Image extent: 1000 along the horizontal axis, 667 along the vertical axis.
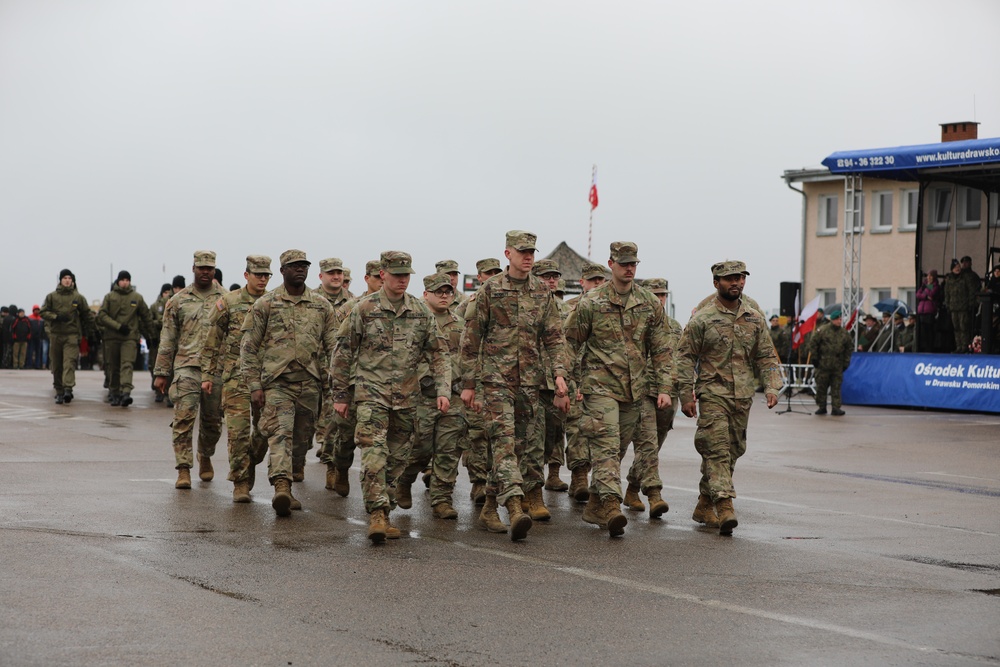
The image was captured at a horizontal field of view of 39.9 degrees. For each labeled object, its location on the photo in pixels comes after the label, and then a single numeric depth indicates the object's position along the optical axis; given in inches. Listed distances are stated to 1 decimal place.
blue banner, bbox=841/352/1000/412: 1067.9
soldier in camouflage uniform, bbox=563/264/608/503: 490.3
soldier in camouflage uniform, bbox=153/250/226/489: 518.0
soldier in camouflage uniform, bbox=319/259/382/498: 489.4
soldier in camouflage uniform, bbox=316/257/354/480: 571.2
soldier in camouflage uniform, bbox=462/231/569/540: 410.0
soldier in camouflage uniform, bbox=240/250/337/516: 444.1
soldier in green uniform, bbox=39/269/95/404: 974.4
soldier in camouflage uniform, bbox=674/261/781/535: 425.1
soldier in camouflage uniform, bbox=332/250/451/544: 390.3
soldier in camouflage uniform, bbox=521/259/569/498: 495.8
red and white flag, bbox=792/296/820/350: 1181.7
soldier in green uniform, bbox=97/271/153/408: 955.3
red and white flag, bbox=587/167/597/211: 1472.7
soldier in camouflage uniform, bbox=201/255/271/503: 469.4
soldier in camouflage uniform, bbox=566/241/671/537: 416.5
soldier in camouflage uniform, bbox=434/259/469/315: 504.4
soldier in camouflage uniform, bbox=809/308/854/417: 1055.0
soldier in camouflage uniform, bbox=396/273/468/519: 435.2
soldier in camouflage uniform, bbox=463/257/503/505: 452.8
